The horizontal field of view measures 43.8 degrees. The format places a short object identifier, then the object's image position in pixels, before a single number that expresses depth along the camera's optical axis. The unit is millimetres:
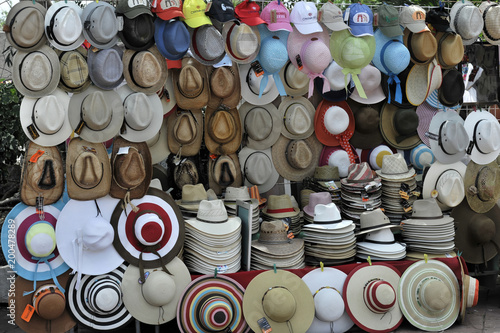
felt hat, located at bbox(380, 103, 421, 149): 6598
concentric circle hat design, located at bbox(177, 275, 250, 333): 5199
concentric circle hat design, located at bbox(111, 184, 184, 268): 5297
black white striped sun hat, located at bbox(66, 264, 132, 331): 5219
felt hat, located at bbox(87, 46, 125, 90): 5168
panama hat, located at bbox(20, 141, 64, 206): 5055
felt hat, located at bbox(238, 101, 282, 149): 6340
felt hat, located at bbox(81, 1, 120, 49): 5043
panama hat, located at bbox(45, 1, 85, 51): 4930
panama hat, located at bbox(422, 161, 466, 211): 6289
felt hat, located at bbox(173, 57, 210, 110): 5754
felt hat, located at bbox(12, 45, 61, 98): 4938
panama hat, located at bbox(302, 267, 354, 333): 5410
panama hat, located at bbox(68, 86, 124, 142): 5137
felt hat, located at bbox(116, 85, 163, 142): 5344
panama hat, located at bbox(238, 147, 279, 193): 6355
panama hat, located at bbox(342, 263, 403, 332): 5449
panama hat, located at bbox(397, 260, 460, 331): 5570
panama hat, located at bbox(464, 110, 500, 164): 6371
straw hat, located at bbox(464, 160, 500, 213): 6470
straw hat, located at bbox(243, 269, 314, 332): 5211
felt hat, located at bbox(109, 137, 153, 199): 5316
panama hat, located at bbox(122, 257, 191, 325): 5180
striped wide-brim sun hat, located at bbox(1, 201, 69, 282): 5090
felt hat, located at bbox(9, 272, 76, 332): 5082
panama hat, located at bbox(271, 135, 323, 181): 6484
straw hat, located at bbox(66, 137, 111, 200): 5141
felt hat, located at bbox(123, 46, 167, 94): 5379
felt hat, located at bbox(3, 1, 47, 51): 4875
